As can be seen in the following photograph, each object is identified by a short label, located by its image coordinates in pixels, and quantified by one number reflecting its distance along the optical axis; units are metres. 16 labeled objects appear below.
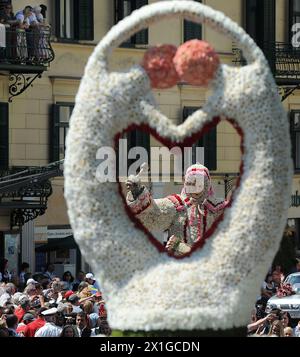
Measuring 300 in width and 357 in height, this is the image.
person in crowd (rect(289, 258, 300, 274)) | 30.55
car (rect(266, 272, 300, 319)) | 23.05
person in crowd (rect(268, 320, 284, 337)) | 16.34
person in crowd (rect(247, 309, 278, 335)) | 16.56
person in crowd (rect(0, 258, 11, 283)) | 25.05
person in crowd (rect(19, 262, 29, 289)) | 24.94
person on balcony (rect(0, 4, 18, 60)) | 28.91
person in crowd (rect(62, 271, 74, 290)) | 25.26
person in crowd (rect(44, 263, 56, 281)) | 26.35
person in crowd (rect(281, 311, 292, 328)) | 17.88
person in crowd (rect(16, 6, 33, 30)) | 29.20
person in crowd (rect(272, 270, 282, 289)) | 25.91
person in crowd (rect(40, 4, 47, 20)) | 30.76
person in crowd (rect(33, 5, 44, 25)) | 29.75
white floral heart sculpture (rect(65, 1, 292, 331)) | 9.66
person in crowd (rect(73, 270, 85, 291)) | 24.58
